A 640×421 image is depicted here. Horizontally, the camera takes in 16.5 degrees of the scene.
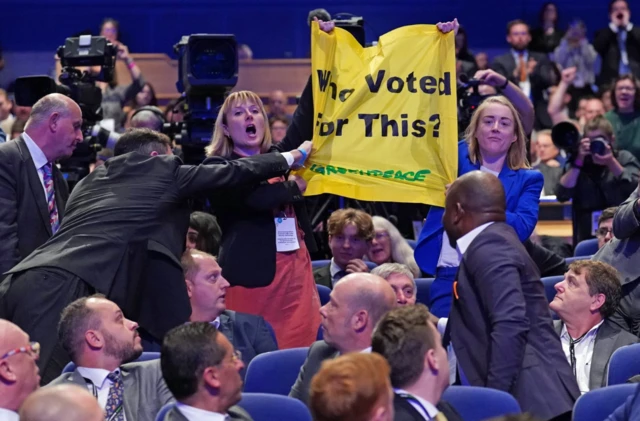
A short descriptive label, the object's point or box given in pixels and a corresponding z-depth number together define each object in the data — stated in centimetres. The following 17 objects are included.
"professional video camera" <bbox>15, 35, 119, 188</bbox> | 1252
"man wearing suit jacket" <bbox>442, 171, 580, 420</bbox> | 728
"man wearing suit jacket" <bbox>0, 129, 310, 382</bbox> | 884
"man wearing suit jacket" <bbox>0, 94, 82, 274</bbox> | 970
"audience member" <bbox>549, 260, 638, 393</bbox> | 916
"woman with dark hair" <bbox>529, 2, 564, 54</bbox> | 2193
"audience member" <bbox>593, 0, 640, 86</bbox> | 2169
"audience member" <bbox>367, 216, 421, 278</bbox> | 1255
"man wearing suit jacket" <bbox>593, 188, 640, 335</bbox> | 985
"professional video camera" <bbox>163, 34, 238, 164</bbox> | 1126
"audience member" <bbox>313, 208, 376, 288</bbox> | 1182
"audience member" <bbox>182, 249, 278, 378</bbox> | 926
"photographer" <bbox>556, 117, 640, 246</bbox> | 1363
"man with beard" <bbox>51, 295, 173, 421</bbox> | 763
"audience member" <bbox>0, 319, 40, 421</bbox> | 674
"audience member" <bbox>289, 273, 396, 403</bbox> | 752
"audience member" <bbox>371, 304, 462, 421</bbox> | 616
